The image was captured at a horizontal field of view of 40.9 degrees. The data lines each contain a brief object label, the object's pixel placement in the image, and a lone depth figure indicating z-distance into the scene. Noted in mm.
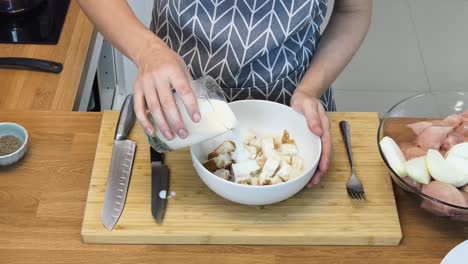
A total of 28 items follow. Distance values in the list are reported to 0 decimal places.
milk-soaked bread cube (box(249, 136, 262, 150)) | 981
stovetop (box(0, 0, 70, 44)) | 1458
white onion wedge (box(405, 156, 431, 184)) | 898
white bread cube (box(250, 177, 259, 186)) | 916
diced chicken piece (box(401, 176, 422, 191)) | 915
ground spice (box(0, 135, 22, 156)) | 1015
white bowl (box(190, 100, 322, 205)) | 889
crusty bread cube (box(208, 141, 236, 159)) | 953
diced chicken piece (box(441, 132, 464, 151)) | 955
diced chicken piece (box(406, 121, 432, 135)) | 999
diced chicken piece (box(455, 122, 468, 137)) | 980
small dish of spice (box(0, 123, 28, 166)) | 1008
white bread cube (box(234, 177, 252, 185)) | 917
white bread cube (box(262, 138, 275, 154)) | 967
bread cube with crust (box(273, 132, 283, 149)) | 1008
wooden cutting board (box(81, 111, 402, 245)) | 906
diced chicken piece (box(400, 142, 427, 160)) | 950
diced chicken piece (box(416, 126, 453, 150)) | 957
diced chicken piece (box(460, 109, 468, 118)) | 1004
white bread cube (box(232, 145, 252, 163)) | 948
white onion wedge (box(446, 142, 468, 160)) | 908
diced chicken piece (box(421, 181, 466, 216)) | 879
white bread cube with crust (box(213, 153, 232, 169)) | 942
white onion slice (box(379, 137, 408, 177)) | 927
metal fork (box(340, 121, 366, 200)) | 969
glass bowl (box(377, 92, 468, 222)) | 1021
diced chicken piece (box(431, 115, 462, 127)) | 996
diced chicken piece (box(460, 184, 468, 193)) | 897
